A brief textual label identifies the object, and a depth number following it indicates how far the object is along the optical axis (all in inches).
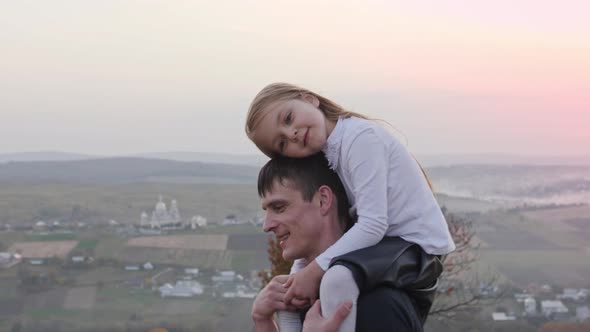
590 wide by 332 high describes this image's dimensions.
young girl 121.5
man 127.6
